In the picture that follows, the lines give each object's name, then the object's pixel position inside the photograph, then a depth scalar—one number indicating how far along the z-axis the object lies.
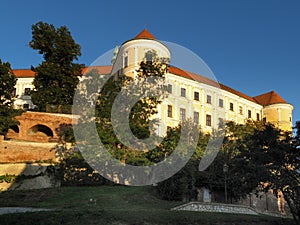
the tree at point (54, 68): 36.50
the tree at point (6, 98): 29.84
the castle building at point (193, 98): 45.28
